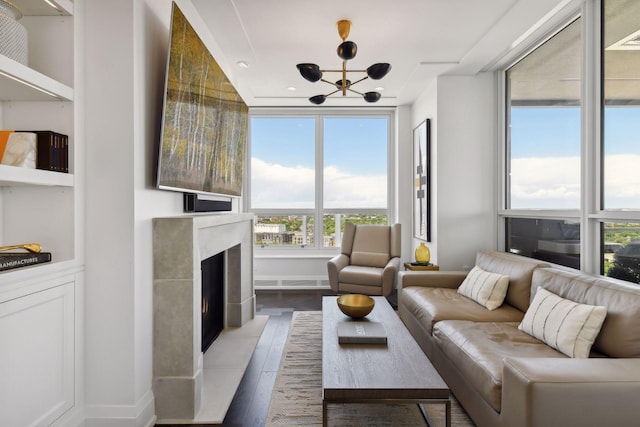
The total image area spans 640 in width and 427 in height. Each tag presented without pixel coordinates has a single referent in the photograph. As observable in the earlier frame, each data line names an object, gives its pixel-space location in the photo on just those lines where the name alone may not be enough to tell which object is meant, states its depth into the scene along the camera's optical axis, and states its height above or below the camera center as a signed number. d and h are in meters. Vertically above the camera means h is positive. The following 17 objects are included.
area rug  2.05 -1.18
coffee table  1.62 -0.78
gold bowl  2.54 -0.67
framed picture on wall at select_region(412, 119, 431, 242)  4.34 +0.38
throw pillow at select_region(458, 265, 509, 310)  2.85 -0.63
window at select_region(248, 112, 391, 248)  5.62 +0.57
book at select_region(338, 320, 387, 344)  2.15 -0.75
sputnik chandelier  2.59 +1.10
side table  3.89 -0.60
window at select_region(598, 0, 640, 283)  2.23 +0.44
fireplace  2.14 -0.63
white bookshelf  1.69 -0.01
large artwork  2.11 +0.63
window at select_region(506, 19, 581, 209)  2.80 +0.74
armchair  4.31 -0.65
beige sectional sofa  1.38 -0.73
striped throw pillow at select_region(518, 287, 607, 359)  1.87 -0.61
